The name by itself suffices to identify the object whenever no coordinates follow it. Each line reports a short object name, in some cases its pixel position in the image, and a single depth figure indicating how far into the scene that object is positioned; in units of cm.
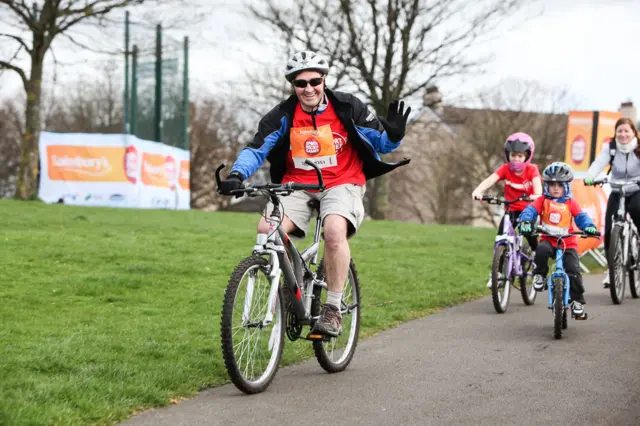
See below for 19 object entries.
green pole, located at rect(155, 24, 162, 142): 2930
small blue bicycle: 751
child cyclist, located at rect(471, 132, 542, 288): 995
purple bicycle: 928
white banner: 2625
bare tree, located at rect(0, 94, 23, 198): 6142
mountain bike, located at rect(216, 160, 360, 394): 504
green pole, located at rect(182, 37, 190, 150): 3095
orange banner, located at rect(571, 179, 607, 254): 1565
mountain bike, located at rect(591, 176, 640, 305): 1013
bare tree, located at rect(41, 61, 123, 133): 5624
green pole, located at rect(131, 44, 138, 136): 2820
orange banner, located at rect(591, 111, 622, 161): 1922
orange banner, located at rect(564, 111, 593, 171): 1952
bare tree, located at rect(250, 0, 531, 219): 3278
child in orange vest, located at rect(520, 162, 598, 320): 798
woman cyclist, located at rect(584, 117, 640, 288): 1051
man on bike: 571
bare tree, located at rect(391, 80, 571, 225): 5656
